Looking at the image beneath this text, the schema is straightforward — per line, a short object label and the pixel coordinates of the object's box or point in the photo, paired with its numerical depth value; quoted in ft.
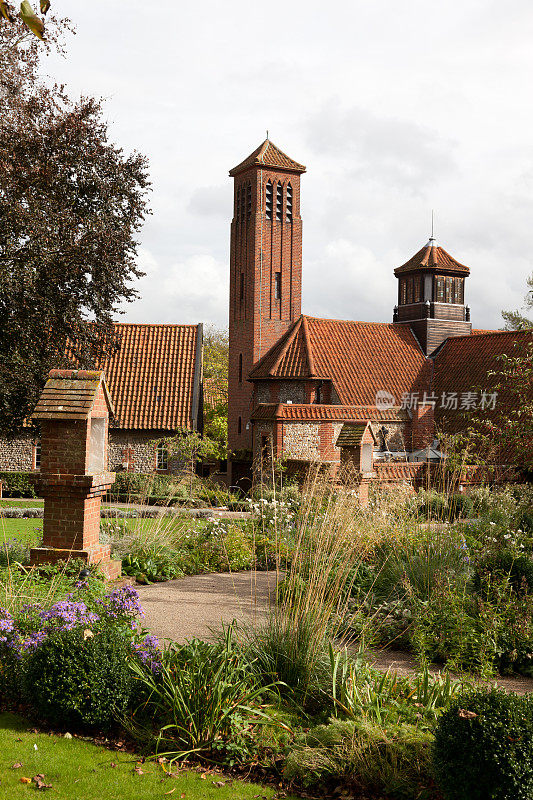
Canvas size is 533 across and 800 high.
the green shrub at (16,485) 82.43
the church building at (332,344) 104.12
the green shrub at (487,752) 12.35
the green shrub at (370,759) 14.26
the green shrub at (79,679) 16.60
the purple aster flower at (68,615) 18.42
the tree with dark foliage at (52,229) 55.57
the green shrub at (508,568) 25.44
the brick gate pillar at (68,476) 27.66
